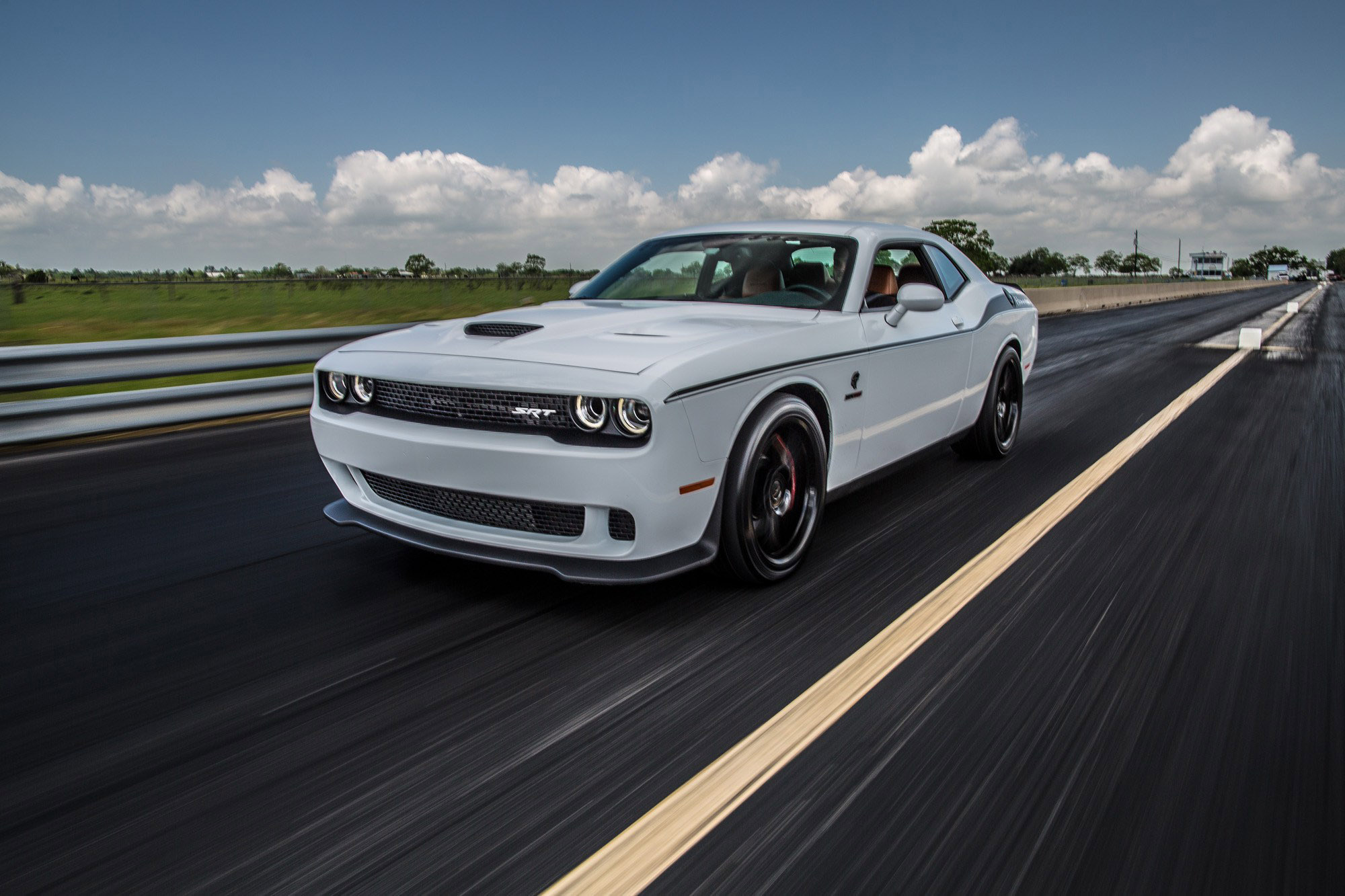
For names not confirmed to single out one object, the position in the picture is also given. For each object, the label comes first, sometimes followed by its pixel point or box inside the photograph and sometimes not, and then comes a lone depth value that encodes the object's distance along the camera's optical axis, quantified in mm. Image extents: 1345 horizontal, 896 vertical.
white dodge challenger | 3076
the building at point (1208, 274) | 189625
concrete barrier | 28384
